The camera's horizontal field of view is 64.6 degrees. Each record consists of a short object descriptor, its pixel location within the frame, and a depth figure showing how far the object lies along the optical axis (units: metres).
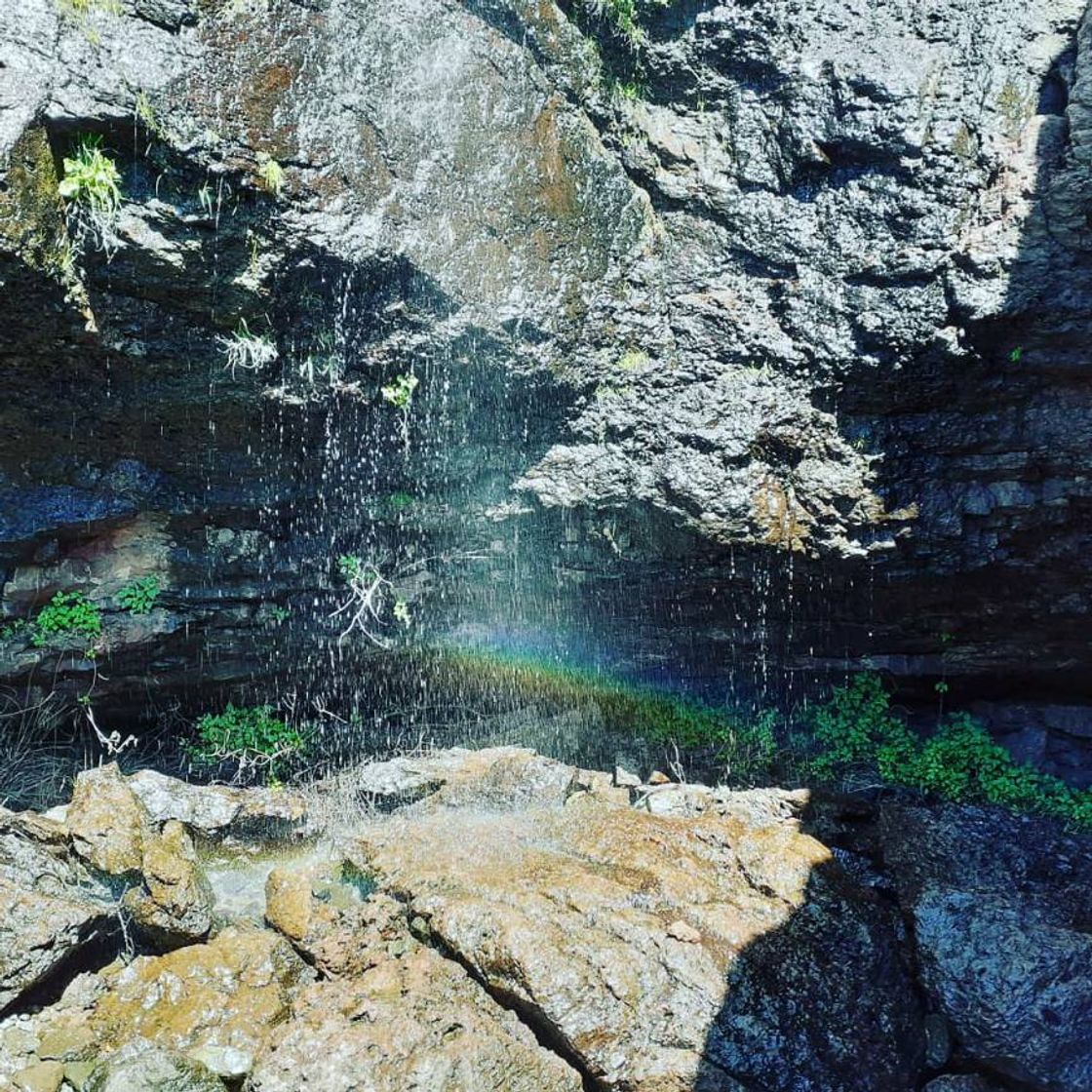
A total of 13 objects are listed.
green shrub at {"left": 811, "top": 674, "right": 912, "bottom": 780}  6.68
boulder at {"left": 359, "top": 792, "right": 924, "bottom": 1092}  4.02
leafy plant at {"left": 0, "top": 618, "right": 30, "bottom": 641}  5.86
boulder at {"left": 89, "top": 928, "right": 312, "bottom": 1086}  4.33
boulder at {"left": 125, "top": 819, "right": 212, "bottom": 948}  4.92
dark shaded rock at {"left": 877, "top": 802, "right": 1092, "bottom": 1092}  4.13
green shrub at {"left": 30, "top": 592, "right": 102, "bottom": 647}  5.89
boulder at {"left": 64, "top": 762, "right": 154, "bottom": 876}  5.22
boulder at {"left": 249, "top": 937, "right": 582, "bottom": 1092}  3.83
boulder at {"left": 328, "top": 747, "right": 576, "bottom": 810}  6.08
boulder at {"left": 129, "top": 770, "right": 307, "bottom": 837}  5.93
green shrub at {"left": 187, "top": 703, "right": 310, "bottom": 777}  6.71
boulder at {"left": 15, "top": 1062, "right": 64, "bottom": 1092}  4.16
